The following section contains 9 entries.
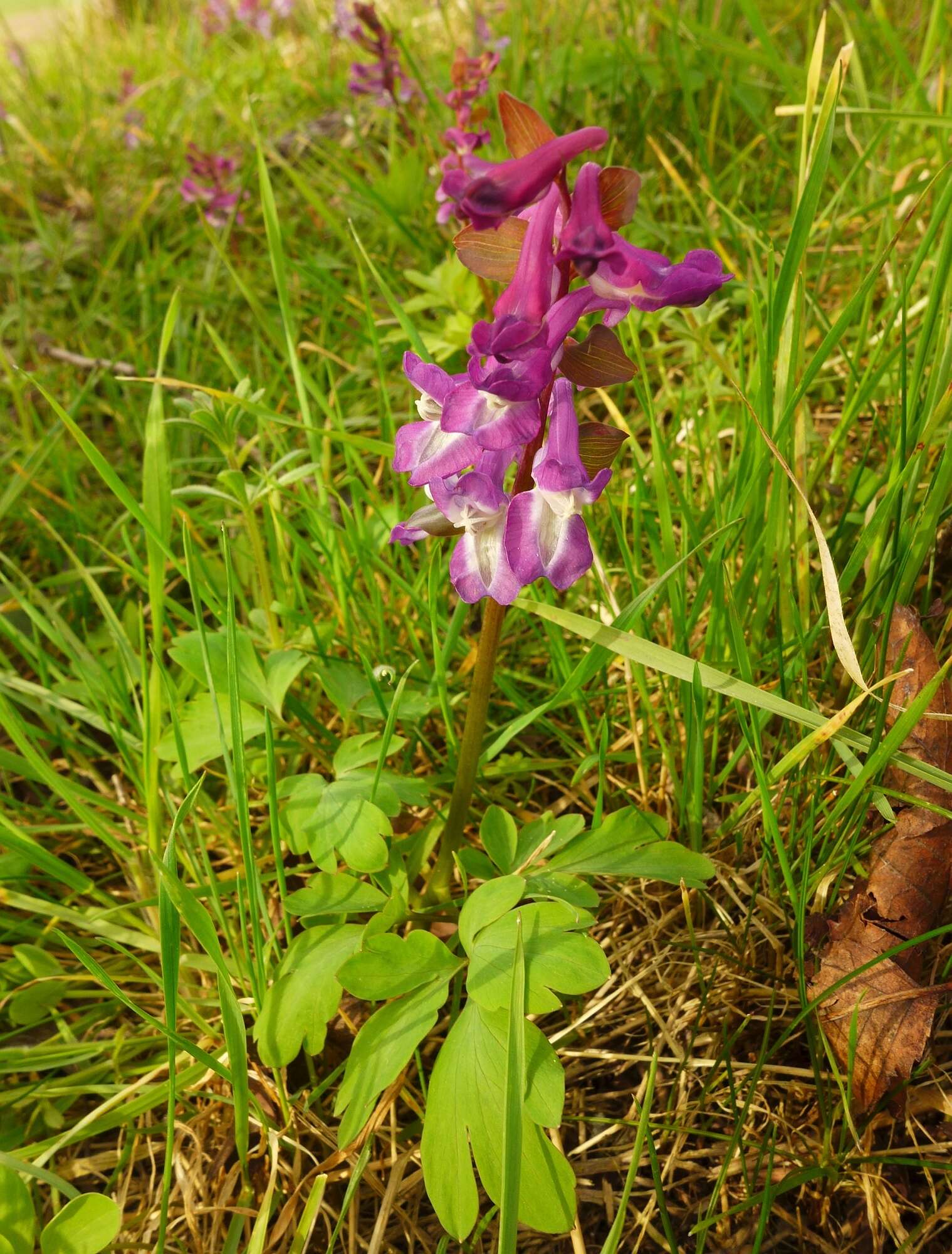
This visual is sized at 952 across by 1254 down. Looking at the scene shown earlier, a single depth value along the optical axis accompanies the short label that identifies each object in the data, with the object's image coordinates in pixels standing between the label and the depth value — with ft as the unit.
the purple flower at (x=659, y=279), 0.49
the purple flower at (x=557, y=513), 0.53
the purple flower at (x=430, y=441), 0.56
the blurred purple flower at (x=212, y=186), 1.35
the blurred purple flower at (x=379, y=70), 1.35
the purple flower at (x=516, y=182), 0.46
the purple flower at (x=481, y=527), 0.55
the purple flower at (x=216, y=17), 2.43
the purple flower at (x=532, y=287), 0.50
